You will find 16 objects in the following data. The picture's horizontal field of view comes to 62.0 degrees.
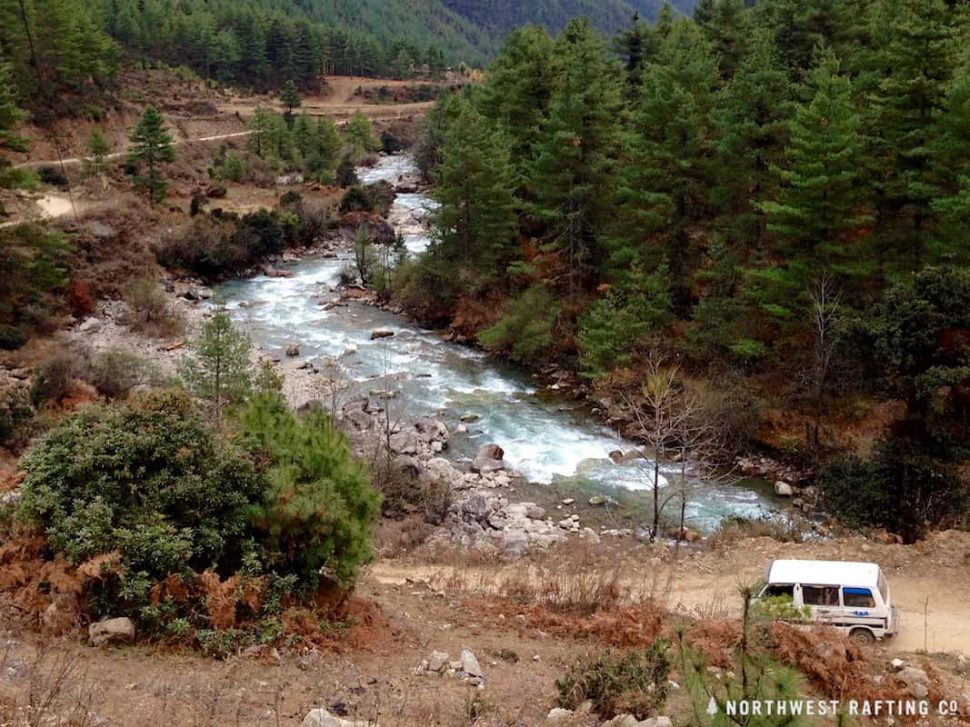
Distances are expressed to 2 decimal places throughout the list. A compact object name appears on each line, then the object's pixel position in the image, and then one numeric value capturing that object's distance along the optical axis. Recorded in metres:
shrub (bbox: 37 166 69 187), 47.28
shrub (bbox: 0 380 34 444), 20.09
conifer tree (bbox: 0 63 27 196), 29.52
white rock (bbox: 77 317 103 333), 34.69
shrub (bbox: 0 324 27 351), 29.64
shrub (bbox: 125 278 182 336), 35.78
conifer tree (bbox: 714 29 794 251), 27.09
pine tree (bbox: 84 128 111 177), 47.12
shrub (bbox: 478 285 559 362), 33.00
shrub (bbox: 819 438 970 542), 17.81
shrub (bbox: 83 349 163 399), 25.69
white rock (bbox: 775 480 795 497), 22.42
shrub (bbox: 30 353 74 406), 23.48
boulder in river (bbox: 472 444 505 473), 24.32
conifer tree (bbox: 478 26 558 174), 39.12
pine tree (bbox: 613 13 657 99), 45.69
